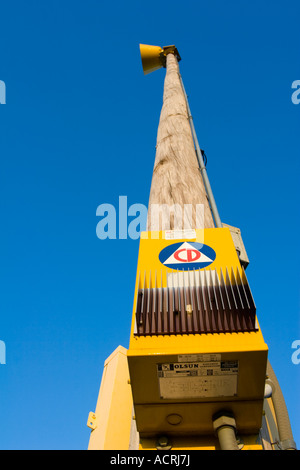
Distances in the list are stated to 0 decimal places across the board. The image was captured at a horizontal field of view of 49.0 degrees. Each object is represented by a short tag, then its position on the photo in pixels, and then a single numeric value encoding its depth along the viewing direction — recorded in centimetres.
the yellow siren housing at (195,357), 120
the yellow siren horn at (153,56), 556
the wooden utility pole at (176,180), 213
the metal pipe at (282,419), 140
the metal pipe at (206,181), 236
